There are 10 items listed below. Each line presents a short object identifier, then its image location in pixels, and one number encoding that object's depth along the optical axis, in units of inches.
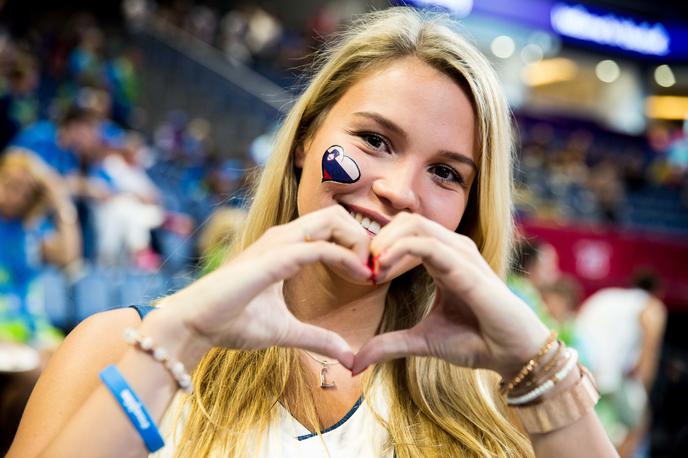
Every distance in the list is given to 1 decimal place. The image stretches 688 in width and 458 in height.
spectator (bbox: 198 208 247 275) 121.6
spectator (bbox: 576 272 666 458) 192.4
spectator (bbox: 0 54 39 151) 221.8
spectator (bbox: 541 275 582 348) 186.5
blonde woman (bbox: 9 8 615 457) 35.9
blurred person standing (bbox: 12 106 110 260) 198.7
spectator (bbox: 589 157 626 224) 431.2
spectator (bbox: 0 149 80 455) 126.8
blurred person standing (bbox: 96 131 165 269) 201.9
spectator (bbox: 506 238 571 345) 157.6
